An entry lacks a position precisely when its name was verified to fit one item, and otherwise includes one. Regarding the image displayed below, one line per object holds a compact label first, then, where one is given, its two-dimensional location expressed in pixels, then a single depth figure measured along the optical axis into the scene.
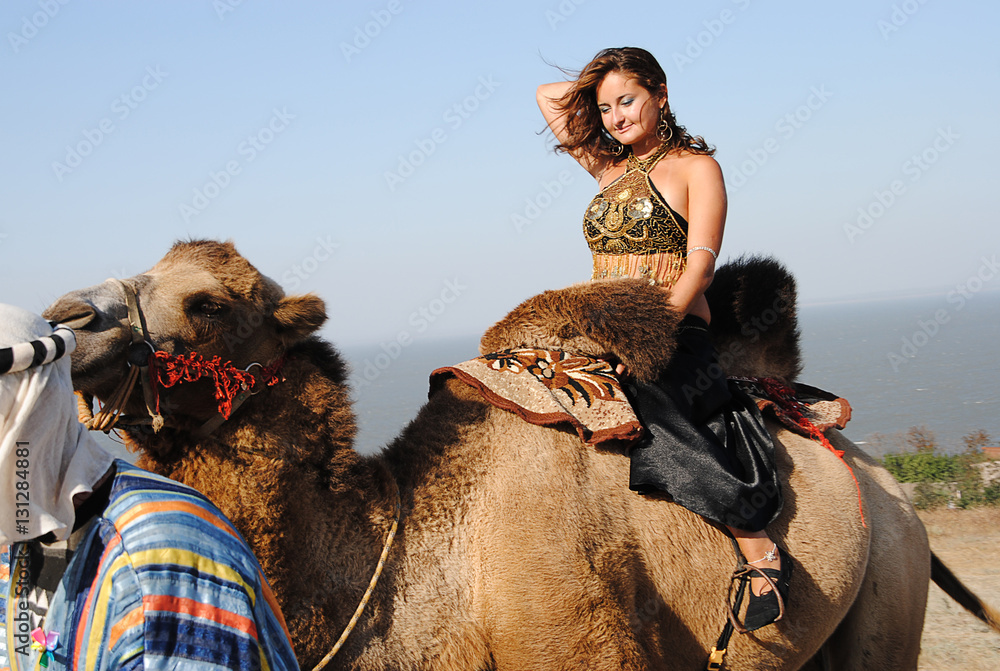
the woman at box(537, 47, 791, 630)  3.05
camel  2.64
